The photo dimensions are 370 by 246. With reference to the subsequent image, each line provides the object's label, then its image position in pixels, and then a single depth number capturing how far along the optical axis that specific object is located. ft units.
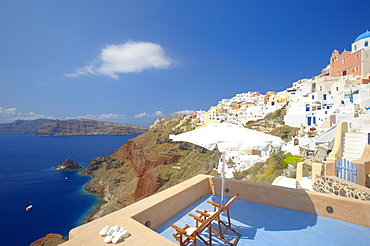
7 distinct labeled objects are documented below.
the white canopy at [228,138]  9.70
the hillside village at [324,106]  46.68
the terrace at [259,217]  6.81
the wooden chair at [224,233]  7.92
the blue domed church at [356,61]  85.10
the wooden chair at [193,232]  6.84
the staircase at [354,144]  24.04
